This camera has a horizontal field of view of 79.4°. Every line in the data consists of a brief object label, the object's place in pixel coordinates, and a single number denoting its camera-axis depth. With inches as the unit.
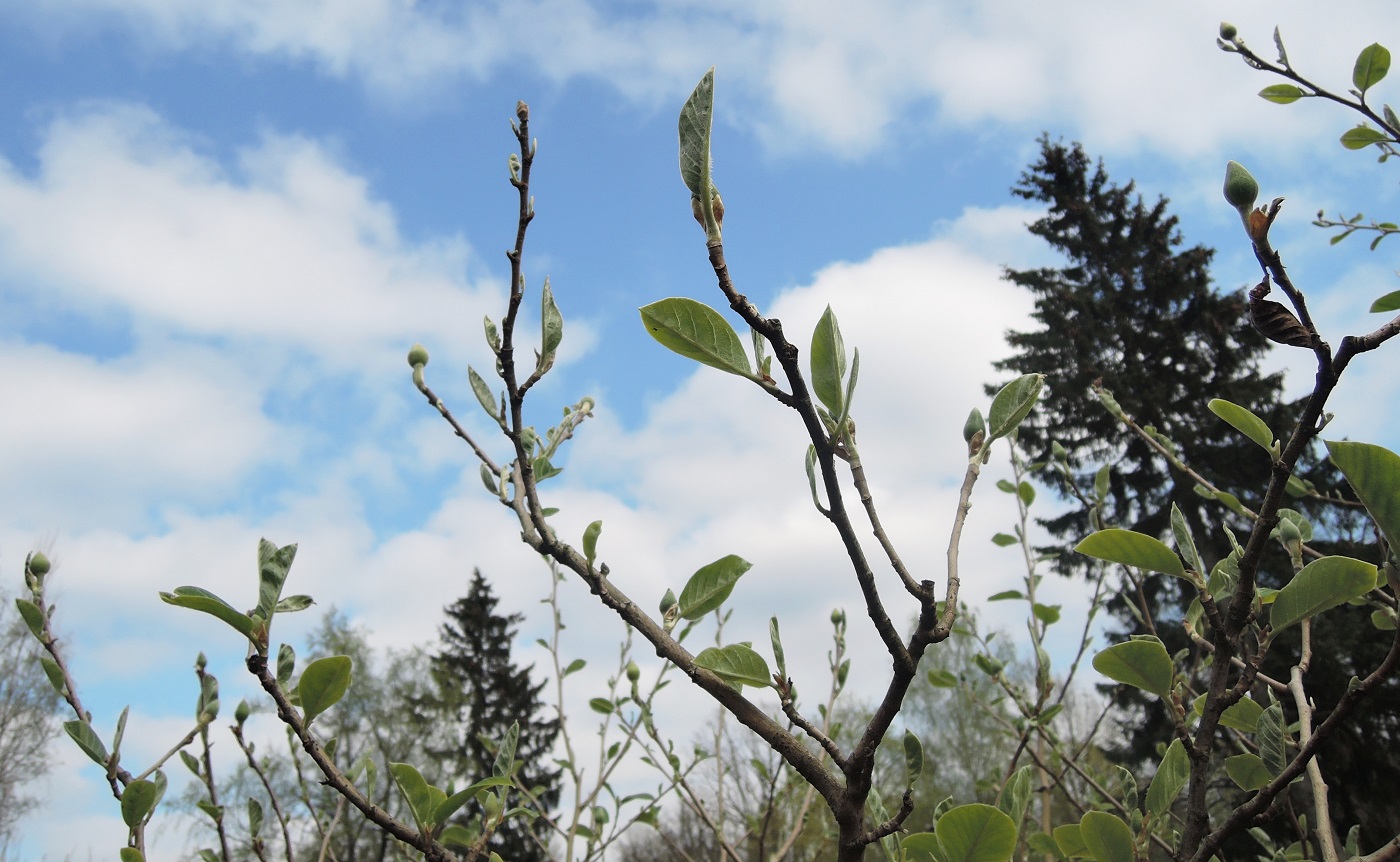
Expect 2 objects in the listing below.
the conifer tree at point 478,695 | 920.3
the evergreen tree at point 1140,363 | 535.2
